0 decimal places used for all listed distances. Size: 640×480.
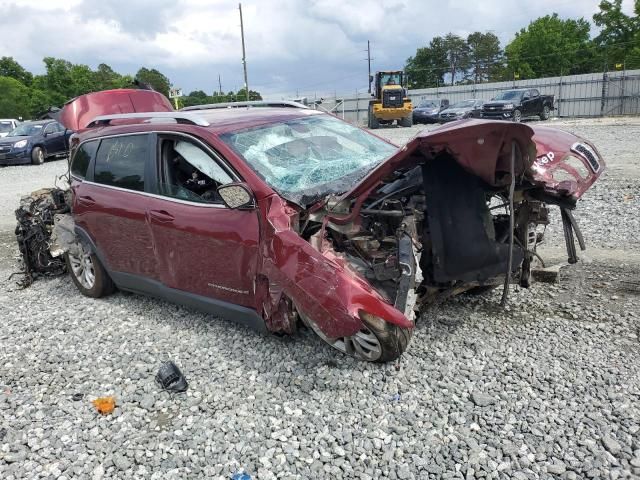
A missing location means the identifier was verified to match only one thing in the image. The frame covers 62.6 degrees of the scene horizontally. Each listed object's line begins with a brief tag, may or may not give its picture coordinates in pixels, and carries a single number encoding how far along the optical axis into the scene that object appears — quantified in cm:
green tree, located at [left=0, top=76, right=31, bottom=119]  5612
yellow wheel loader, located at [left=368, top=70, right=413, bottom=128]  2704
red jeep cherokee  324
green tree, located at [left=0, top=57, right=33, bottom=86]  7206
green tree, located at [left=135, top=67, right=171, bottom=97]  7328
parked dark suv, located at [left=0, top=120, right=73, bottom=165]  1873
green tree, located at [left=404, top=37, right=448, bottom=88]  7556
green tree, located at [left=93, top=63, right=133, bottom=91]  6259
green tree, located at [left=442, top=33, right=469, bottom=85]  8200
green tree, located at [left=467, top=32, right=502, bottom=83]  7900
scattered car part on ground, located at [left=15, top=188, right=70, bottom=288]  618
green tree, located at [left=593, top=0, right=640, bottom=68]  4691
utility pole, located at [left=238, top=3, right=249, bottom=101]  3875
